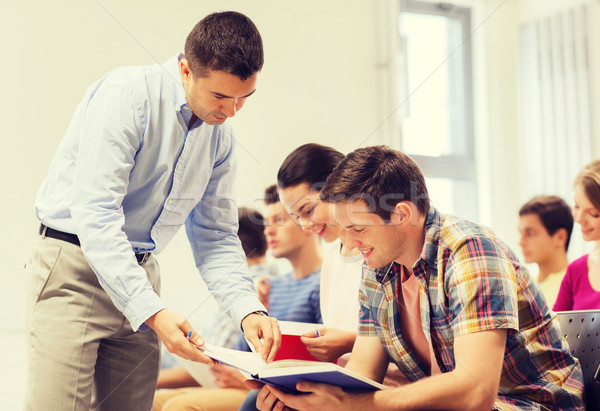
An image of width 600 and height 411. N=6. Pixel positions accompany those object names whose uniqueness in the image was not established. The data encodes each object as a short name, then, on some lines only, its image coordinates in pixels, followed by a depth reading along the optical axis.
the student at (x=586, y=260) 4.11
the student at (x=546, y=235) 4.99
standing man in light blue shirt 3.13
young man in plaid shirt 3.03
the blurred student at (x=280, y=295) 3.89
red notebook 3.38
